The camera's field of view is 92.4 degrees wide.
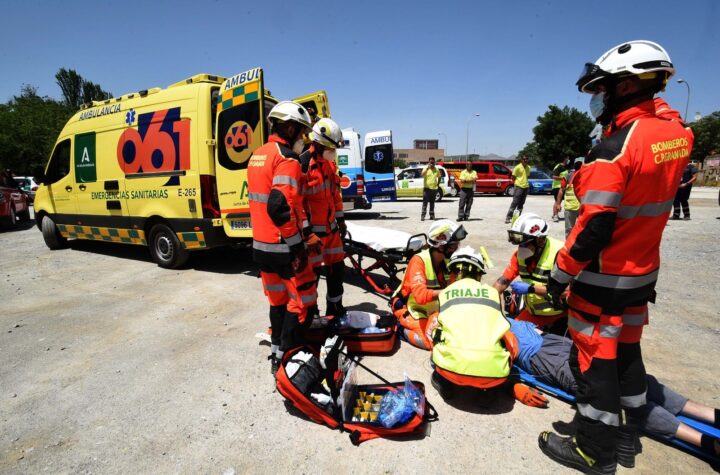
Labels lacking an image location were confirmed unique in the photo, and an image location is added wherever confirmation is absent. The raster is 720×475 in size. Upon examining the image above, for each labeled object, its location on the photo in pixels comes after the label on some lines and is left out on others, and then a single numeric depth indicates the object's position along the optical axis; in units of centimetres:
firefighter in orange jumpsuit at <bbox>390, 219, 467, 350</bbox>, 314
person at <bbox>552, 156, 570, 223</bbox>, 748
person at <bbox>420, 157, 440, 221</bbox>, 1080
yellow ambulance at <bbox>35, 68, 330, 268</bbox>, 502
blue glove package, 222
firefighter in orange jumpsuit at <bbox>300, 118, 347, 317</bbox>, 351
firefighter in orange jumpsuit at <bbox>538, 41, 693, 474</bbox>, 162
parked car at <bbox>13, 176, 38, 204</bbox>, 2061
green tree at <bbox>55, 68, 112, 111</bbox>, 4788
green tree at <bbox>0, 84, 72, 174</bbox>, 3116
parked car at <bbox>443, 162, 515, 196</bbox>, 1961
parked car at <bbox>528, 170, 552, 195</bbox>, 2034
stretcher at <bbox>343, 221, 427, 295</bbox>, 442
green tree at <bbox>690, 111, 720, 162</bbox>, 3619
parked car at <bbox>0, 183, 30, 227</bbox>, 1095
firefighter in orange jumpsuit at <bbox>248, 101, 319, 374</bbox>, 266
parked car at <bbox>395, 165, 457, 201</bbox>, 1862
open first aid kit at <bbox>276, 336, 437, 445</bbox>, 223
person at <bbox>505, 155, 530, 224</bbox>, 960
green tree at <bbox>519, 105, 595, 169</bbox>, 3591
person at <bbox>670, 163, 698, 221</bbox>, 965
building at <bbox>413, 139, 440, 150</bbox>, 11383
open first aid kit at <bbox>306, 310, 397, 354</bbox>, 325
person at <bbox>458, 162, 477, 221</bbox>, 1063
